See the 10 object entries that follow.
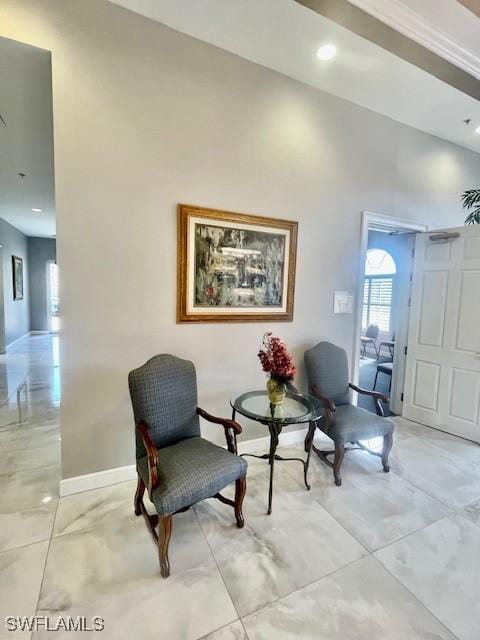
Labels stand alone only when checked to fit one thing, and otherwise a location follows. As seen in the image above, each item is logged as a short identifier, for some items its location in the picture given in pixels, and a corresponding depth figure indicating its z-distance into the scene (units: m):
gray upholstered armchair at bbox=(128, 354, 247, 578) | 1.61
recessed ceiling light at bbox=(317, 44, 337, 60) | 2.38
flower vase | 2.21
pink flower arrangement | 2.15
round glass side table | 2.07
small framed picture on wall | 7.56
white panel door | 3.13
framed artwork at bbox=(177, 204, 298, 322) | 2.44
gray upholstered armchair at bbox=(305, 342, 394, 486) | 2.39
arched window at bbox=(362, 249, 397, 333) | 7.35
